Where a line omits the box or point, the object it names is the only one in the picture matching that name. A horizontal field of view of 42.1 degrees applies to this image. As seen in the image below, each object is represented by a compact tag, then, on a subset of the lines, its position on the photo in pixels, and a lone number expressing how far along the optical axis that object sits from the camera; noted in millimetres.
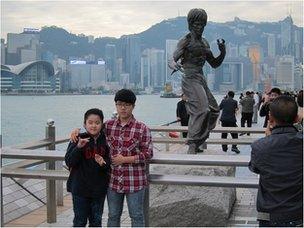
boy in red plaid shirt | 3212
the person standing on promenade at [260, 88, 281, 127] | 6464
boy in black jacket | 3205
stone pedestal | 4704
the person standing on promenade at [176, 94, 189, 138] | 10120
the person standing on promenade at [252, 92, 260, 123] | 17717
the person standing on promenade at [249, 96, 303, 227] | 2505
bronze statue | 5130
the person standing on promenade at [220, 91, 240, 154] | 10500
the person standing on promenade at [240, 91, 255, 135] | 13276
